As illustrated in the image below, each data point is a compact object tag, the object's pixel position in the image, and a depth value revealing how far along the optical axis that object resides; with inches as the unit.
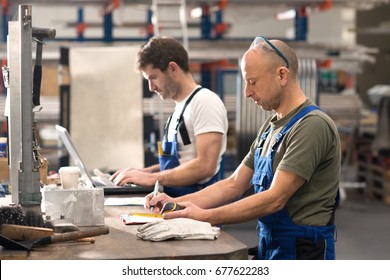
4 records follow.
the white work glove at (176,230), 91.9
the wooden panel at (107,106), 221.0
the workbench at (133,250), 84.9
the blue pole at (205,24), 314.8
